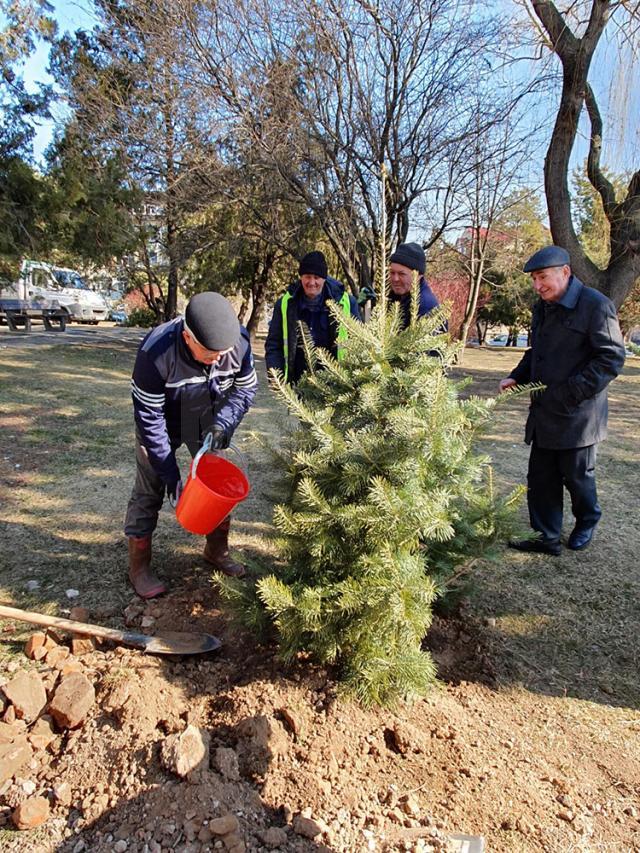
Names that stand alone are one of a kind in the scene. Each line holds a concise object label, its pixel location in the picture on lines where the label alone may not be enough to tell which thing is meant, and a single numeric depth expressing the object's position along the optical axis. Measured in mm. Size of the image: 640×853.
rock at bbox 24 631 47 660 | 2496
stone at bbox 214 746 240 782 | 1817
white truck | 9453
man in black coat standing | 3271
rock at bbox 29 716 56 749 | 2021
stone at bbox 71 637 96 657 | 2496
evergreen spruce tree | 1965
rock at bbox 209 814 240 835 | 1644
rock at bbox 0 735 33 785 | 1911
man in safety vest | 3703
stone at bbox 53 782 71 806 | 1812
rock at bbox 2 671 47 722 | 2121
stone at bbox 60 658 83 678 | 2312
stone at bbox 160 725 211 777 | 1803
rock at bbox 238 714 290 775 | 1882
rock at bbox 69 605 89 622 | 2803
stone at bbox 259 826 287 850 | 1646
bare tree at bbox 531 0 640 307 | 6688
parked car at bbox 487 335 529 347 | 42519
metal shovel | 2457
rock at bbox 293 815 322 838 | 1686
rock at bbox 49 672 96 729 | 2066
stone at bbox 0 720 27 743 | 2025
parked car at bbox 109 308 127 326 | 33031
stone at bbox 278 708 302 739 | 1971
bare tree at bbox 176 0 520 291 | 8914
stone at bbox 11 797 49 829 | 1733
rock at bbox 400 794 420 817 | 1772
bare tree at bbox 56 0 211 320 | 9367
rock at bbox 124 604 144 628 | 2828
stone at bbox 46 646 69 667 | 2408
